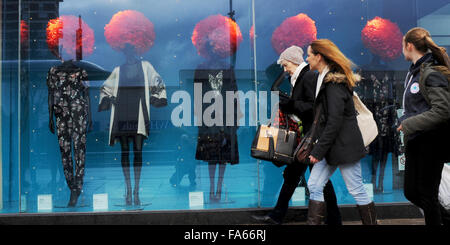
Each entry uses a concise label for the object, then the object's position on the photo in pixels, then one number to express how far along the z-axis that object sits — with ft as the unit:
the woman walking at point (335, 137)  10.13
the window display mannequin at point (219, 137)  16.76
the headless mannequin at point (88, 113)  15.90
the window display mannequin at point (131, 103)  16.47
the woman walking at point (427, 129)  9.13
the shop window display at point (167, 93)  16.05
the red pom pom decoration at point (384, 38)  17.52
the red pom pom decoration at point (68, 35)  16.30
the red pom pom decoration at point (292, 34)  17.17
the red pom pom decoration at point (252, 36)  17.16
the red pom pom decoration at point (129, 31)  16.67
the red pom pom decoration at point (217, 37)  17.08
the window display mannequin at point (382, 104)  17.20
